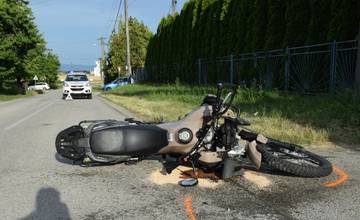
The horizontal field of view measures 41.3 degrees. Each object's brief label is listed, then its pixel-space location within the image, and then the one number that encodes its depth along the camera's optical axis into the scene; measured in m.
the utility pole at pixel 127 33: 46.62
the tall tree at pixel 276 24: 17.52
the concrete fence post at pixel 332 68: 13.36
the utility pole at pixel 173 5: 43.55
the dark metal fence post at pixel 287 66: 15.90
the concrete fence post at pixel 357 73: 11.67
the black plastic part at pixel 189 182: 5.43
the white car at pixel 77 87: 27.88
